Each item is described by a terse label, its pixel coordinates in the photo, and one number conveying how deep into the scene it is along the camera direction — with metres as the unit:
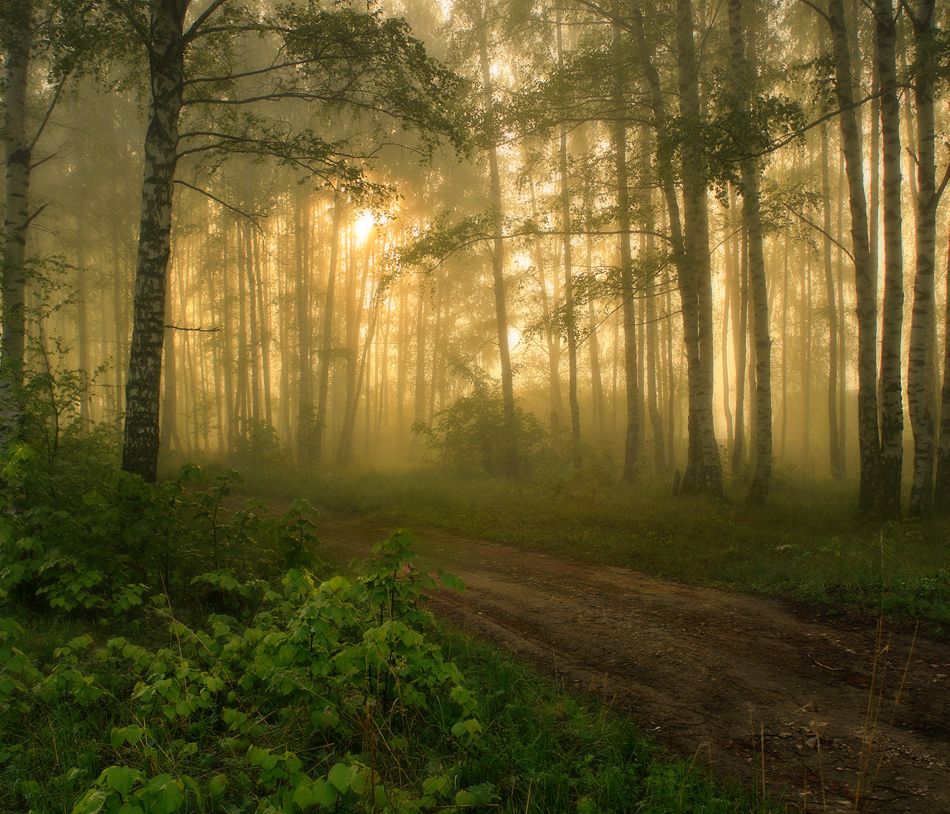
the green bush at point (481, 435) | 22.02
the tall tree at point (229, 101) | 9.22
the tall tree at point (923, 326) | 11.45
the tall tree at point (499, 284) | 19.97
